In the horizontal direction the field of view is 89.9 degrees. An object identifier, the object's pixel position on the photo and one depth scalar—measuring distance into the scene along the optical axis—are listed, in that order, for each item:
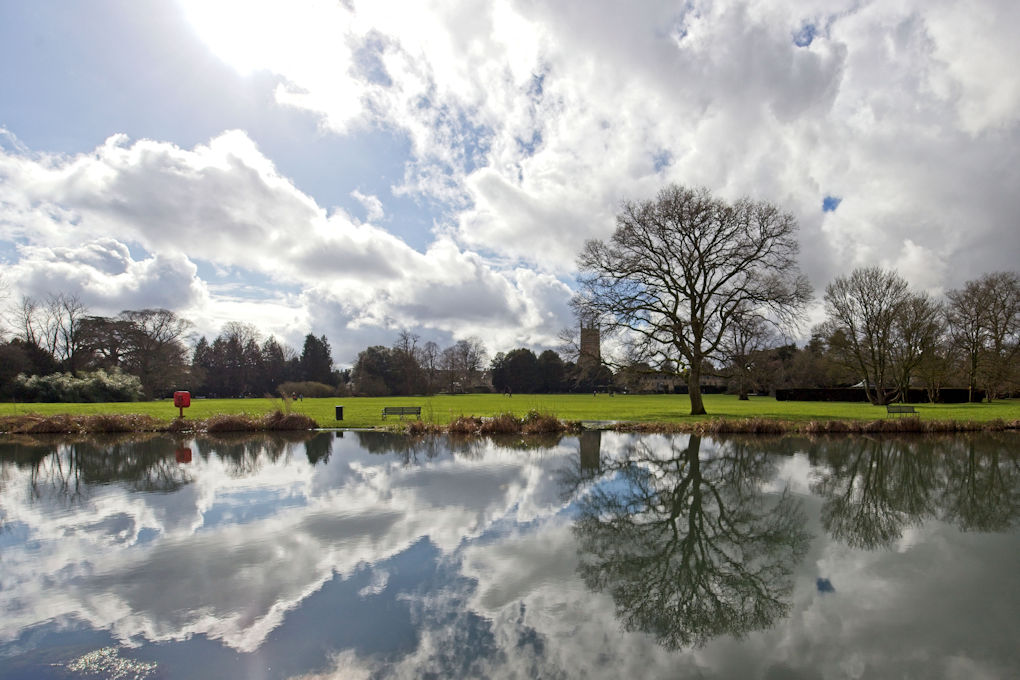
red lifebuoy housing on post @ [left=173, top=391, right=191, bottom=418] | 19.75
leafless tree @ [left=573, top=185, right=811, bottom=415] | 26.81
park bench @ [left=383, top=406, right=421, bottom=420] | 21.34
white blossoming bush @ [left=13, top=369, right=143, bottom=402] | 37.91
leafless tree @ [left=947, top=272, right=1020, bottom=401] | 38.92
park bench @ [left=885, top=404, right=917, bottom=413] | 23.42
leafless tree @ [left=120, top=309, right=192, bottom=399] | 58.80
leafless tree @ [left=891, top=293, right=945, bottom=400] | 37.50
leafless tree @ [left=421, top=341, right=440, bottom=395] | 80.19
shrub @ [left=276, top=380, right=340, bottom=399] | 67.61
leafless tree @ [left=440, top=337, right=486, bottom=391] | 89.31
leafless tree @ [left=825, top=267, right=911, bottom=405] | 37.28
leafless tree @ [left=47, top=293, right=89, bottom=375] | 50.62
